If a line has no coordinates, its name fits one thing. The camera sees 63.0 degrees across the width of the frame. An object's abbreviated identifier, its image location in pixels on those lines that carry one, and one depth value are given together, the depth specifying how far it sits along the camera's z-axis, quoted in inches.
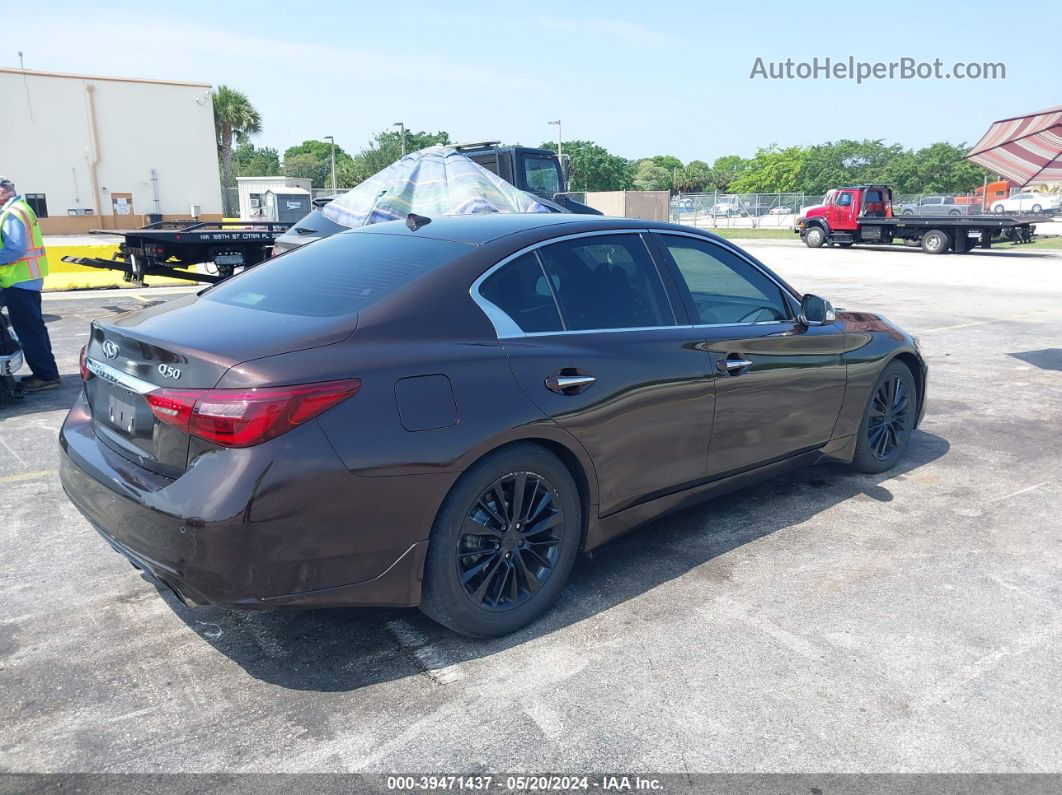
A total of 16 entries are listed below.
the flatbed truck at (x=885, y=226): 1055.6
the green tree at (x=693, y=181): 4653.1
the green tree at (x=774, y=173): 3742.6
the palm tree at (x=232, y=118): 2251.5
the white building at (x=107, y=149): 1472.7
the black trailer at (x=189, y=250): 457.4
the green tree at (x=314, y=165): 3604.8
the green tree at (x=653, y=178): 4271.7
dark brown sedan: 109.0
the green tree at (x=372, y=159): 2682.1
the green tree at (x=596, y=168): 3518.7
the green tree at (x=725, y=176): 4662.9
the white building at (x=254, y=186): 1484.6
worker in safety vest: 283.3
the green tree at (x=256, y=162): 3697.3
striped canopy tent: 310.2
